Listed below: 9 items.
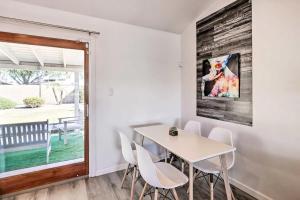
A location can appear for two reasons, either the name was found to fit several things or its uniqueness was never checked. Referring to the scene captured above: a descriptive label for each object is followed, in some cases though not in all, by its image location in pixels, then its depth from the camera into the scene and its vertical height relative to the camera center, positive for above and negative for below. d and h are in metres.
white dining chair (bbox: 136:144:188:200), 1.57 -0.79
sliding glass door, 2.30 -0.15
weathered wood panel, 2.25 +0.78
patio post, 2.70 +0.14
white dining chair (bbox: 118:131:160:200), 2.07 -0.66
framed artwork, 2.39 +0.33
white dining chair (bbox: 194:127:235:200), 1.95 -0.78
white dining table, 1.54 -0.50
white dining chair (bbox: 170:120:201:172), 2.67 -0.46
